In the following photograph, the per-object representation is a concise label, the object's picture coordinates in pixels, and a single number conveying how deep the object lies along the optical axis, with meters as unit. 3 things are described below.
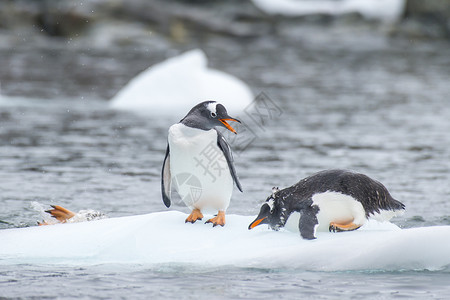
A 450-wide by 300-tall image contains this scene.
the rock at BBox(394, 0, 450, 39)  81.25
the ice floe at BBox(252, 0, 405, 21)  85.87
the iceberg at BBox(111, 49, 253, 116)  38.50
